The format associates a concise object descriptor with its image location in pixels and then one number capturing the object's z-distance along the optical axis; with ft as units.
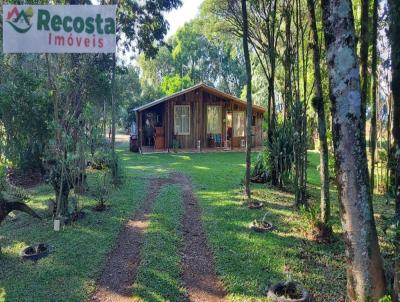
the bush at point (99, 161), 35.89
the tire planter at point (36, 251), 16.29
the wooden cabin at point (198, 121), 66.23
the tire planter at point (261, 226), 19.44
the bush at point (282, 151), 28.68
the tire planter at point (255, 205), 24.16
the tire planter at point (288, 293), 11.92
